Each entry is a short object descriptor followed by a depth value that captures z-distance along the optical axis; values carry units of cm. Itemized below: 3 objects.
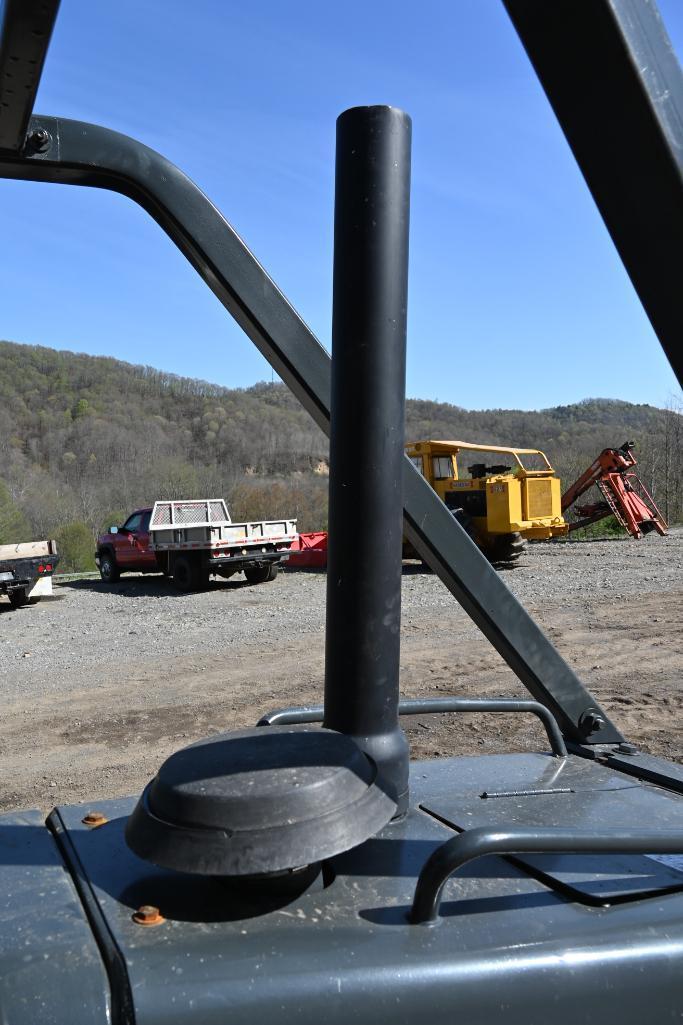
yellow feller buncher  1811
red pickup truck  1619
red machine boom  2188
